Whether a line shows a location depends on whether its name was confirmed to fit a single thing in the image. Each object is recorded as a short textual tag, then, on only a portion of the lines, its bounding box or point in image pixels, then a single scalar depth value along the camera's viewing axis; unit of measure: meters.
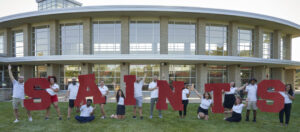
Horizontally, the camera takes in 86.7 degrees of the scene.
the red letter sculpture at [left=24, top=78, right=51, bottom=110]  6.45
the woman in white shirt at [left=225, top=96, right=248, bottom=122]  6.55
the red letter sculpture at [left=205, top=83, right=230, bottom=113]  6.86
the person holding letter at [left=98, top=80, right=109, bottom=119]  7.15
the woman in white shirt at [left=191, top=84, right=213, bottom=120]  7.02
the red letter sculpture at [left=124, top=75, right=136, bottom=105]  6.95
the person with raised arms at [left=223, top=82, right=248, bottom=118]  7.19
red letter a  6.62
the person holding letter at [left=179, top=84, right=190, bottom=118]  7.15
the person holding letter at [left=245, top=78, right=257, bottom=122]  6.78
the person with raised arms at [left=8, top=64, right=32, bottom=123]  6.38
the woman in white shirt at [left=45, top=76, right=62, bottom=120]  6.69
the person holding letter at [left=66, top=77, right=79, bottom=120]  6.83
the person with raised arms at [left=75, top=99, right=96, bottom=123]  6.45
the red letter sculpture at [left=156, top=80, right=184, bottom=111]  6.84
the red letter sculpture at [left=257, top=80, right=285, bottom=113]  6.20
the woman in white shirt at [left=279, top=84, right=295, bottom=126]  6.21
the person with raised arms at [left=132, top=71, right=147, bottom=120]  7.12
